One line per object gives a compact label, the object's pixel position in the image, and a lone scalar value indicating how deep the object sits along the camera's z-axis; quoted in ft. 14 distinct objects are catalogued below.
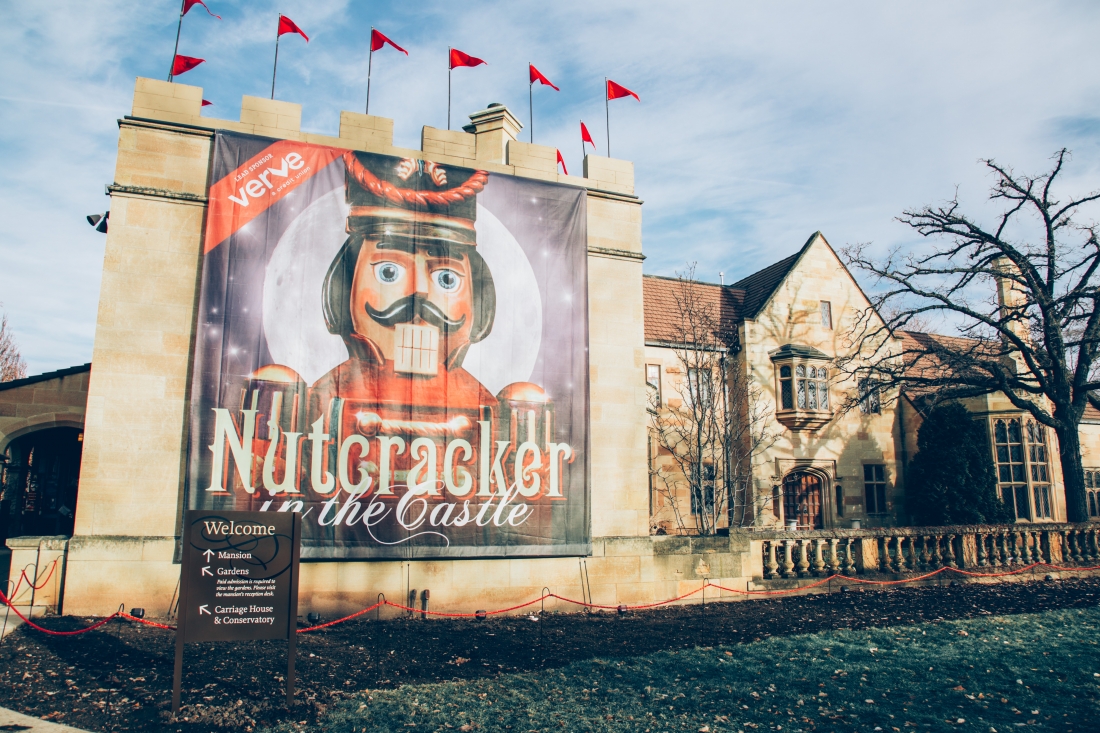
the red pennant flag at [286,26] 44.80
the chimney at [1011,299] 82.99
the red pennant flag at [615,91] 51.90
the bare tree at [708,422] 73.15
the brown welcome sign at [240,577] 23.31
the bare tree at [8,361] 115.03
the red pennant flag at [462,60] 48.34
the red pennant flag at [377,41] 46.85
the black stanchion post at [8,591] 33.88
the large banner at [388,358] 39.22
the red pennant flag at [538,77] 49.75
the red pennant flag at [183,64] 43.42
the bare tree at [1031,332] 67.46
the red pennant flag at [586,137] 54.08
